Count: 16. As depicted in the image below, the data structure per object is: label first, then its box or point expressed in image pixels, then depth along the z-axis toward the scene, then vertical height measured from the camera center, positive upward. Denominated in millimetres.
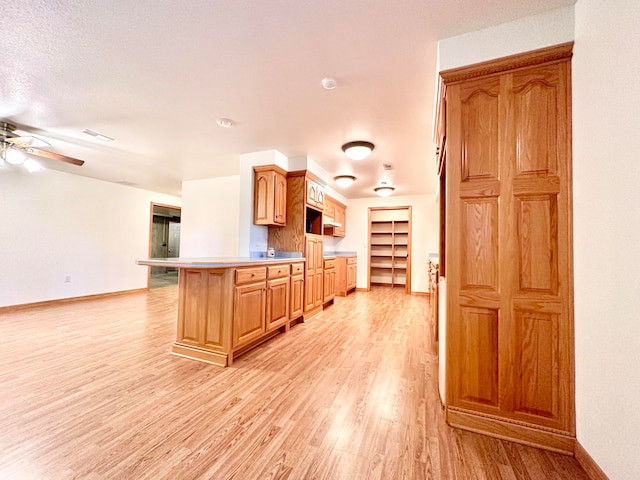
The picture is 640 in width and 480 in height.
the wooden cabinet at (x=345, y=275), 5684 -614
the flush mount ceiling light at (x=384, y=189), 5359 +1274
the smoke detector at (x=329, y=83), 2123 +1400
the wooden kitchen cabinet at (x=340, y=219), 6150 +770
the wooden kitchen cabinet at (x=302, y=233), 3957 +231
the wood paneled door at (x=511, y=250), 1446 +12
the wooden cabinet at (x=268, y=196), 3678 +751
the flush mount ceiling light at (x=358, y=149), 3312 +1305
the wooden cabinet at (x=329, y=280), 4746 -614
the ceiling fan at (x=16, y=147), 3033 +1141
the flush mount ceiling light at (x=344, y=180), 4641 +1270
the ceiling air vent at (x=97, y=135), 3229 +1417
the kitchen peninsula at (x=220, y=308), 2413 -623
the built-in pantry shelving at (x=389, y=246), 7367 +108
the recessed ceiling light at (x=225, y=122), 2879 +1420
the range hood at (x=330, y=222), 5539 +594
